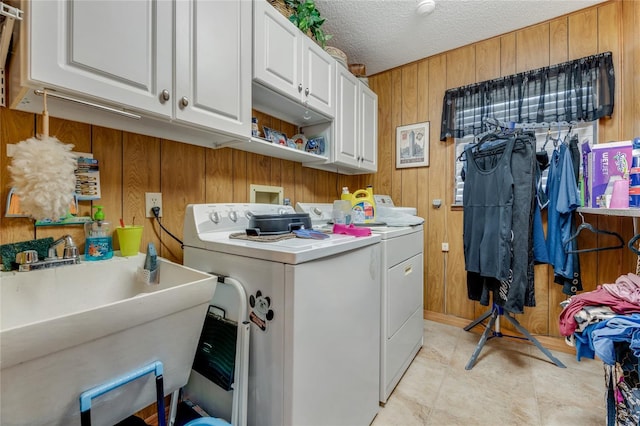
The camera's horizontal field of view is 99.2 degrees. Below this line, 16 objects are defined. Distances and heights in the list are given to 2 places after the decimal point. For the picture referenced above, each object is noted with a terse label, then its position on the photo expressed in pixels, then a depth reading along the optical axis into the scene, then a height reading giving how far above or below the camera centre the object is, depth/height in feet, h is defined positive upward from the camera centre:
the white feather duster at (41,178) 2.54 +0.34
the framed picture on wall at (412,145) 8.97 +2.26
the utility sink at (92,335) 2.07 -1.10
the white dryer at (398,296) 5.06 -1.75
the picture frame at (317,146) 7.13 +1.74
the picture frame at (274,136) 6.15 +1.77
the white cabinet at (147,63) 2.70 +1.80
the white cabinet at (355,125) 7.16 +2.54
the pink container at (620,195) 5.13 +0.31
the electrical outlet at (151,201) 4.53 +0.21
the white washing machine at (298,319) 3.19 -1.39
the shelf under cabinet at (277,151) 5.24 +1.38
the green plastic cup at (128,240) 4.00 -0.39
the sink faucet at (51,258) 3.12 -0.53
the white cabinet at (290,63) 4.80 +3.07
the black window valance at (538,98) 6.52 +3.06
